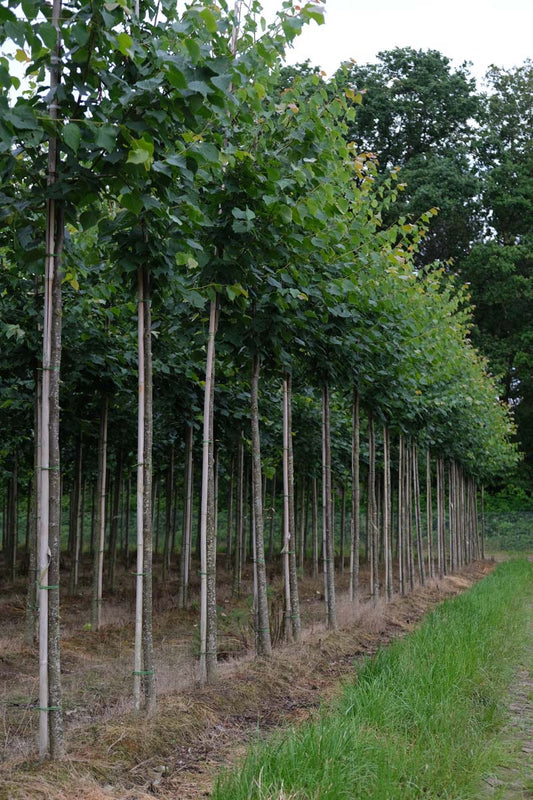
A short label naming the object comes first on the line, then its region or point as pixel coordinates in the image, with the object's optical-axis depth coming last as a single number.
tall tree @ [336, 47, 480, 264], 32.88
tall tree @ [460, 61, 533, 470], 35.41
